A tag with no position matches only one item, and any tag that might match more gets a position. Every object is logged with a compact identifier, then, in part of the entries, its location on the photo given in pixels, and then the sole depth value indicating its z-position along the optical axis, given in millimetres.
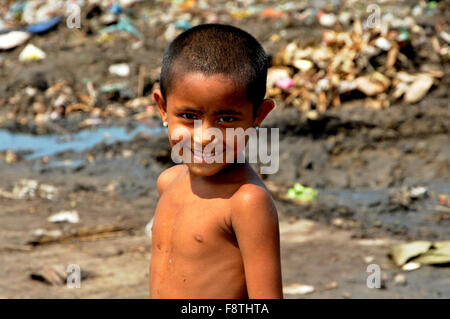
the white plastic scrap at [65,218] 8391
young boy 3252
